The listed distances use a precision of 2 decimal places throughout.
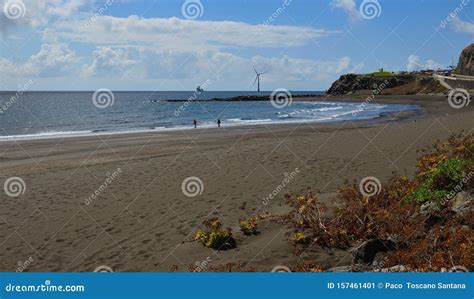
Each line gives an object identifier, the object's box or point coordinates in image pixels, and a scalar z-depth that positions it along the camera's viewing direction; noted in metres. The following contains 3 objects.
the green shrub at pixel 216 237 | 9.54
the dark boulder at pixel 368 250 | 7.64
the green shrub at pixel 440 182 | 9.14
